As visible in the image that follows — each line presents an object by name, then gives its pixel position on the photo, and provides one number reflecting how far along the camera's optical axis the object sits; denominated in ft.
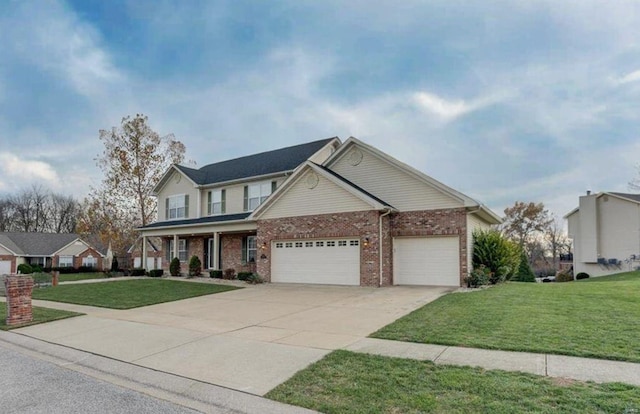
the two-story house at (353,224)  53.16
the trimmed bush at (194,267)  75.56
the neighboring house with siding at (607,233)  91.50
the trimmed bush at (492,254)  54.49
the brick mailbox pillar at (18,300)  33.83
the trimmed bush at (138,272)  87.56
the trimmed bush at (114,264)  113.50
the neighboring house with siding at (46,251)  142.31
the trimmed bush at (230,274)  69.41
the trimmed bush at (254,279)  62.59
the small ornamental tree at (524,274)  81.20
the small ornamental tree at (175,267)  79.92
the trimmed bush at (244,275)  64.90
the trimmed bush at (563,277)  98.01
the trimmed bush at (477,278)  49.88
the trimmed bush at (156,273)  82.17
